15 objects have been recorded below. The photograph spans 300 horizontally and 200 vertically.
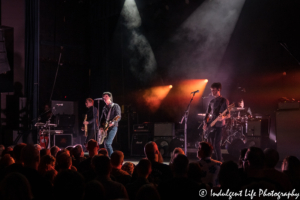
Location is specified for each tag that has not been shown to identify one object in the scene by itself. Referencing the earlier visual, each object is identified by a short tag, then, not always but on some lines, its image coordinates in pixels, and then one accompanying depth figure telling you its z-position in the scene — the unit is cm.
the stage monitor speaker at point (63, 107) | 1184
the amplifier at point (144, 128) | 1011
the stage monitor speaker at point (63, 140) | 1130
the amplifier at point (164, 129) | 971
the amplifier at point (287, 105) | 787
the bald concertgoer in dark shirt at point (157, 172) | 348
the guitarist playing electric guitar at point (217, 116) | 634
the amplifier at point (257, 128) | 909
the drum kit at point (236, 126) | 928
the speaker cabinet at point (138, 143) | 998
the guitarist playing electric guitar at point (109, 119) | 757
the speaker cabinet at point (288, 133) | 779
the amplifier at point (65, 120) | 1148
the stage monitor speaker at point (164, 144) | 959
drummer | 952
